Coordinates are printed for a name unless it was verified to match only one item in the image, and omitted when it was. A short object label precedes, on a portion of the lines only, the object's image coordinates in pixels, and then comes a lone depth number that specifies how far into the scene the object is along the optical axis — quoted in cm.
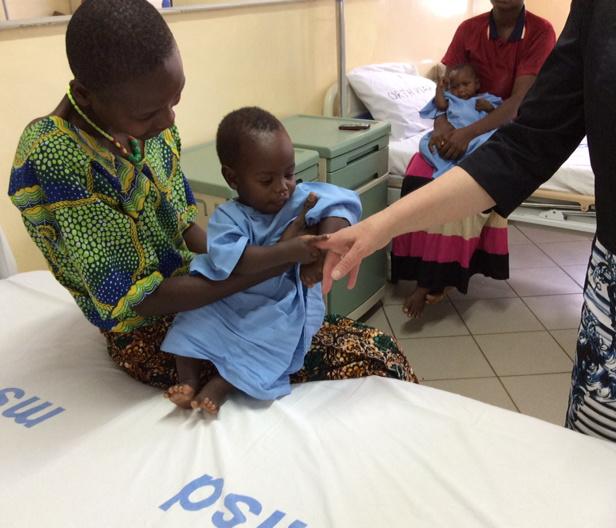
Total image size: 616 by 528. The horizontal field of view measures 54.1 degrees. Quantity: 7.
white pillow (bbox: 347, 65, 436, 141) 340
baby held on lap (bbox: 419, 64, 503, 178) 289
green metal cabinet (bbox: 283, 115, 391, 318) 251
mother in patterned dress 106
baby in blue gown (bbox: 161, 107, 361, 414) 131
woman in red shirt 286
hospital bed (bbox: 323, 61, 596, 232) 278
